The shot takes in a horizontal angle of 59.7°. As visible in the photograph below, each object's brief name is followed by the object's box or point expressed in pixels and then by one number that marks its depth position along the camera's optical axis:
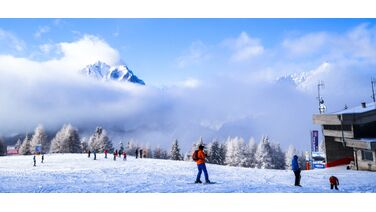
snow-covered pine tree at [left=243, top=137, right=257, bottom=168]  52.31
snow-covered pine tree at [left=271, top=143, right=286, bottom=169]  56.06
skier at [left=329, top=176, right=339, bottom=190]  13.37
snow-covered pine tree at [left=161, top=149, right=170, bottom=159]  75.29
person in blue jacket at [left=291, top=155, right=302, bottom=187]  12.88
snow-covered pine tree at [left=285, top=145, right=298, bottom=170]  56.52
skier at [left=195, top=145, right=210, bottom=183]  11.73
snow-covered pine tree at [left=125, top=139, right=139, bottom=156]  79.90
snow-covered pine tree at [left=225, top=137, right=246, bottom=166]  51.81
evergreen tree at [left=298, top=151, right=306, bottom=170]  57.78
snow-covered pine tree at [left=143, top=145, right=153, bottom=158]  77.74
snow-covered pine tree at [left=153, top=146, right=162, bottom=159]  75.62
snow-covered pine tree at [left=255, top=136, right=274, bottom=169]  51.38
